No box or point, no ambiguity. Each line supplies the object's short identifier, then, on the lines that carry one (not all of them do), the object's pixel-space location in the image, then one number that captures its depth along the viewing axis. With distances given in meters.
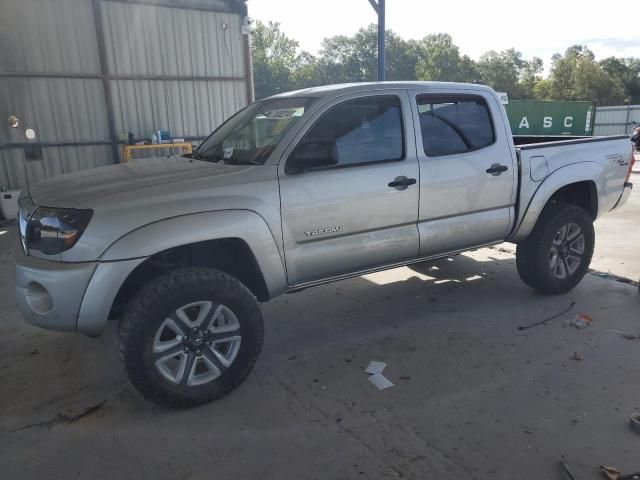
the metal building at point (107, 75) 10.05
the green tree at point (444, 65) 73.06
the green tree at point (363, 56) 73.38
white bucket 9.23
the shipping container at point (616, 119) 29.00
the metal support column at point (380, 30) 9.72
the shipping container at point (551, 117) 26.50
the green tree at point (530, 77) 64.81
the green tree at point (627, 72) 58.19
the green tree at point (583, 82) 53.44
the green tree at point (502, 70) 67.94
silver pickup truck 2.74
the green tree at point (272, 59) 63.97
